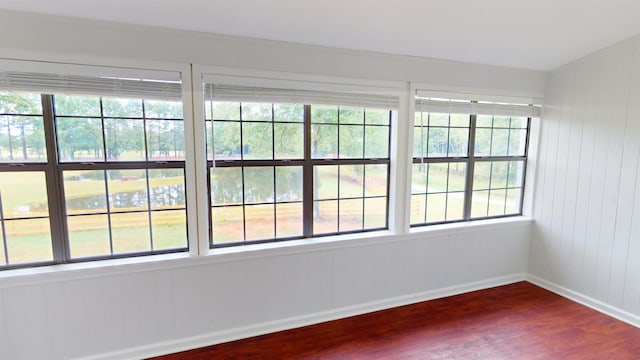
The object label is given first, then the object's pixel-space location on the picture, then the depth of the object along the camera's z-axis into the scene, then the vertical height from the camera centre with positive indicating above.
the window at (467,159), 3.21 -0.14
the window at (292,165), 2.55 -0.17
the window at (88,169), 2.11 -0.17
